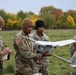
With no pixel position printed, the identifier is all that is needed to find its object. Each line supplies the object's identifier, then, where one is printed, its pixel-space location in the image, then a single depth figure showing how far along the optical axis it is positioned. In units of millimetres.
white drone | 4117
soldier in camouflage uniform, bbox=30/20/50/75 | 5906
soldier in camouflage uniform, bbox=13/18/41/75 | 4734
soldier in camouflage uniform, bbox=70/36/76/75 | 6695
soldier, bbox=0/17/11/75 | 4707
